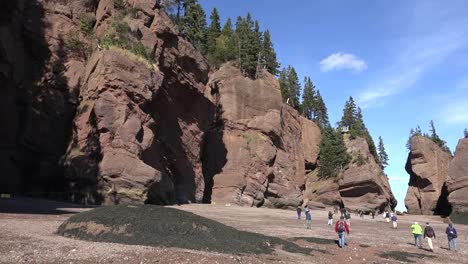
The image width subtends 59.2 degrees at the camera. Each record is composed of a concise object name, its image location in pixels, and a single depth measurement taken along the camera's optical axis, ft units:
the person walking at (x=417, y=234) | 90.48
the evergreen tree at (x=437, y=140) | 346.95
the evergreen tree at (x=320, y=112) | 390.01
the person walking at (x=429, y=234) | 86.73
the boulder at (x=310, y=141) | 320.29
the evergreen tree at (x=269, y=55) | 340.18
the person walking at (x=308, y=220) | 117.84
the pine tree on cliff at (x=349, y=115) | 375.57
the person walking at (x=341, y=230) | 79.82
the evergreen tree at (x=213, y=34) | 283.18
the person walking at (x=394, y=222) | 146.20
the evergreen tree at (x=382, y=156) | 394.13
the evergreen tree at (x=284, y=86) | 353.92
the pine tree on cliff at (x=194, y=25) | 277.11
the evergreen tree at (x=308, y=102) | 394.11
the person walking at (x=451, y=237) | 89.04
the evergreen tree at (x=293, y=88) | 368.48
